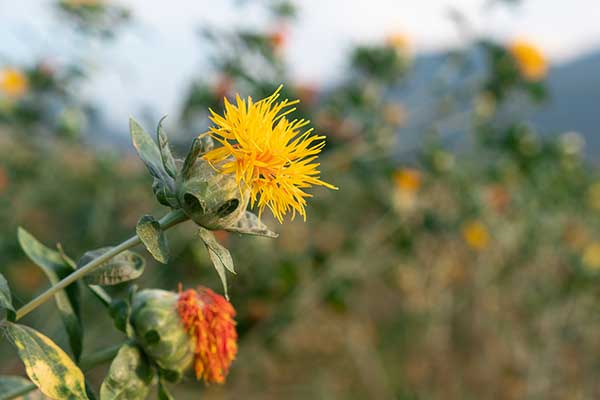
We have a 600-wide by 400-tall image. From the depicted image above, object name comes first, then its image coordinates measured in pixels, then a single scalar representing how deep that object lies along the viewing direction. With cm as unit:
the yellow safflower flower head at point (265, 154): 70
